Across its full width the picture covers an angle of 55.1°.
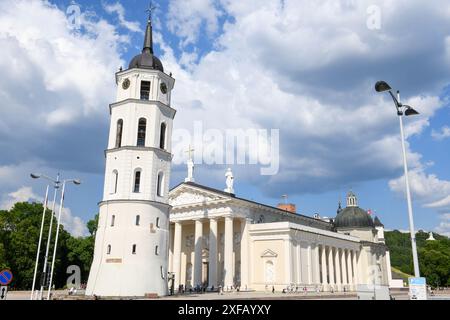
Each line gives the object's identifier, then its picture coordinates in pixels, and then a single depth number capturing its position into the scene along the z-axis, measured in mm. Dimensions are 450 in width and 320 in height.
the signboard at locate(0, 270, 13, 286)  20172
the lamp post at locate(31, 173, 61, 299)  32219
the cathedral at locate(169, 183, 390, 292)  60781
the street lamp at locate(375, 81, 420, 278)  18922
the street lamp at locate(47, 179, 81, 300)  39062
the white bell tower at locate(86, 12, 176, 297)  38844
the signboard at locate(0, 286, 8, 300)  20891
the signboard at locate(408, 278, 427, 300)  15750
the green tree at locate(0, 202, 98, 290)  62375
